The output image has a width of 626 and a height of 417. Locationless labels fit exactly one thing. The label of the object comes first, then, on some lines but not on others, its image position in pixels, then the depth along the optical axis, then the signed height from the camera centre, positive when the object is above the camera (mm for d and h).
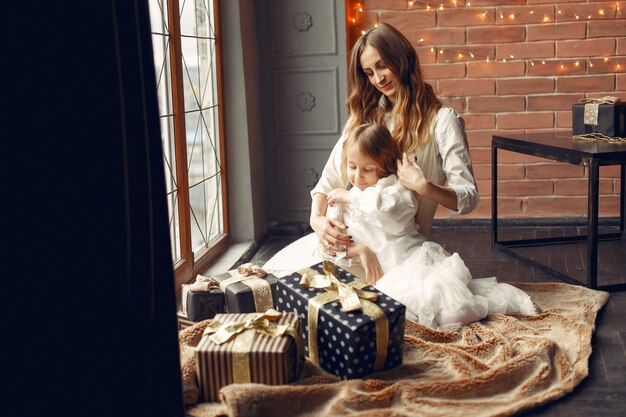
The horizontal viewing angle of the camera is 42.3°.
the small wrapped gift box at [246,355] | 2203 -738
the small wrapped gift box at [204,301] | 2811 -750
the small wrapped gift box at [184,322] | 2769 -807
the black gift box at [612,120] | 3613 -235
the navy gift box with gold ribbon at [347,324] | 2295 -704
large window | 3445 -202
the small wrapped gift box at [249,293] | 2742 -712
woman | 3023 -208
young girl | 2793 -645
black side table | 3219 -379
